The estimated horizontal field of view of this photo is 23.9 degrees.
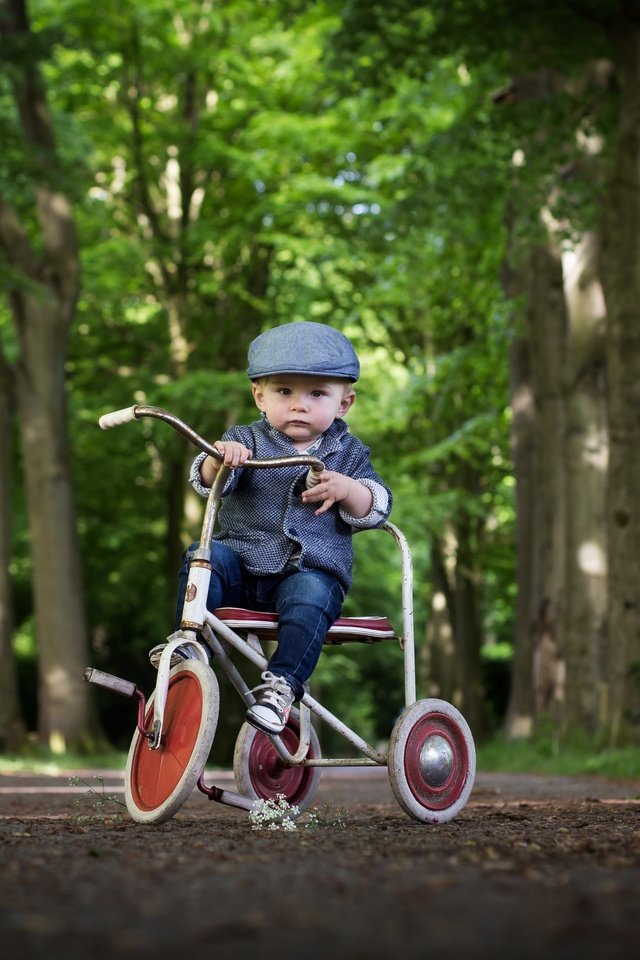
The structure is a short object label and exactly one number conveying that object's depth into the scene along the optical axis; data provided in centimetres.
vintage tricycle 478
